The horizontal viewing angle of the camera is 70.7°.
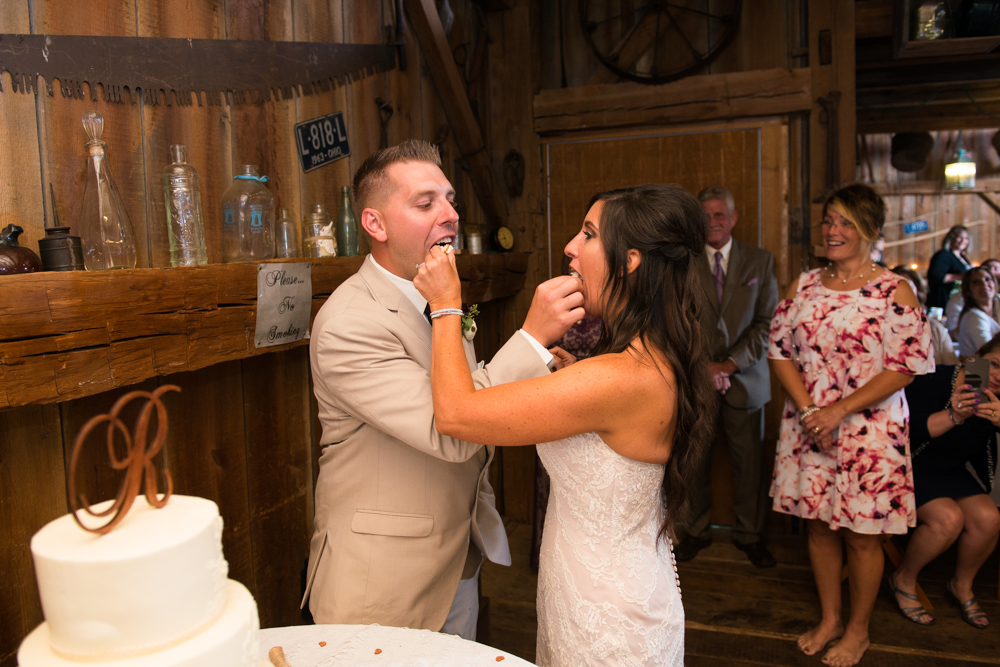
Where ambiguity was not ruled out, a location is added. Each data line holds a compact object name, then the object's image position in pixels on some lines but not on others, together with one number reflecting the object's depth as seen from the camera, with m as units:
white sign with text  1.70
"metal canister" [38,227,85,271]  1.26
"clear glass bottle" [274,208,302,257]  2.04
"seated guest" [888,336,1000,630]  2.90
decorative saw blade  1.33
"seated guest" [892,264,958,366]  3.83
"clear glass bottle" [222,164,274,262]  1.77
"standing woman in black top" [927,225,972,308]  6.70
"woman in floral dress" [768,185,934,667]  2.50
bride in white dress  1.39
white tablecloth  1.13
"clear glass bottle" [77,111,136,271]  1.38
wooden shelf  1.08
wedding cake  0.70
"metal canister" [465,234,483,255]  3.30
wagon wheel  3.80
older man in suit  3.51
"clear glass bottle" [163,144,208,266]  1.61
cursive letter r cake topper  0.72
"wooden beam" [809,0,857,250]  3.62
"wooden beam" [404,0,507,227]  2.84
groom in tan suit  1.39
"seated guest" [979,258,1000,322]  5.08
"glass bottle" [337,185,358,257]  2.24
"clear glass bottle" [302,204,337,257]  2.08
